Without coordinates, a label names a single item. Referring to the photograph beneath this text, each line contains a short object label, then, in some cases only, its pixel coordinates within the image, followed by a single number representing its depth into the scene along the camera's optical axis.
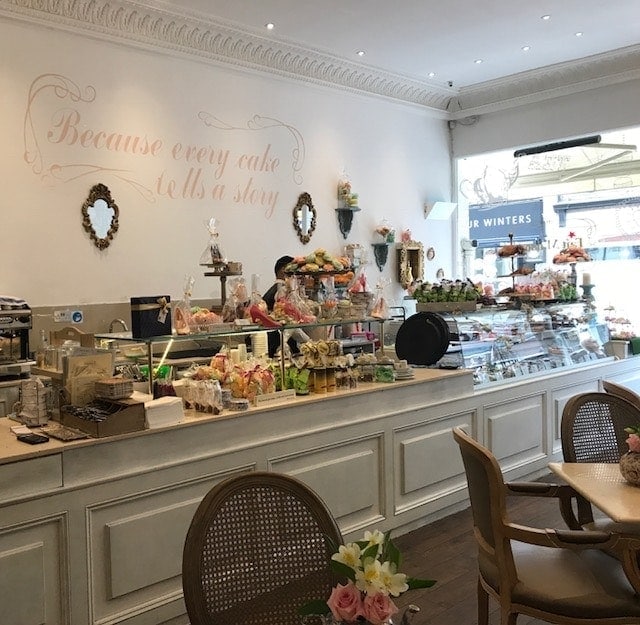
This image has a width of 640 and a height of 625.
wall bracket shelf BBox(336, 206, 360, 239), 7.10
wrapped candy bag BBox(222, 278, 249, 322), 3.80
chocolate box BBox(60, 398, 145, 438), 2.90
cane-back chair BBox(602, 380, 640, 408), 3.58
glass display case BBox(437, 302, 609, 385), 5.03
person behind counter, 4.41
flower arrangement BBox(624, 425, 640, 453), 2.63
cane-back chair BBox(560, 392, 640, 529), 3.26
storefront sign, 8.22
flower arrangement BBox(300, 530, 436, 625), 1.17
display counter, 2.70
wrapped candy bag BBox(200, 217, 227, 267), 3.86
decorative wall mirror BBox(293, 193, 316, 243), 6.71
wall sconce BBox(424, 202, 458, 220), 8.10
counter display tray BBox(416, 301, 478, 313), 5.14
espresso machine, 4.45
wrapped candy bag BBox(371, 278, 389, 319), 4.36
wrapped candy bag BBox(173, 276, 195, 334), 3.46
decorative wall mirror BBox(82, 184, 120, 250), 5.23
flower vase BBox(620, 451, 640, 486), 2.61
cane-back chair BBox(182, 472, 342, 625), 1.83
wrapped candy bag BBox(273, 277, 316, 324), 3.89
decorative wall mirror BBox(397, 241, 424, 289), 7.73
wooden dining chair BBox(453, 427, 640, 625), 2.40
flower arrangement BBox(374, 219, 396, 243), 7.46
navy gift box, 3.23
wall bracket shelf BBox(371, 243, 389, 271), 7.47
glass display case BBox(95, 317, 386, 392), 3.40
